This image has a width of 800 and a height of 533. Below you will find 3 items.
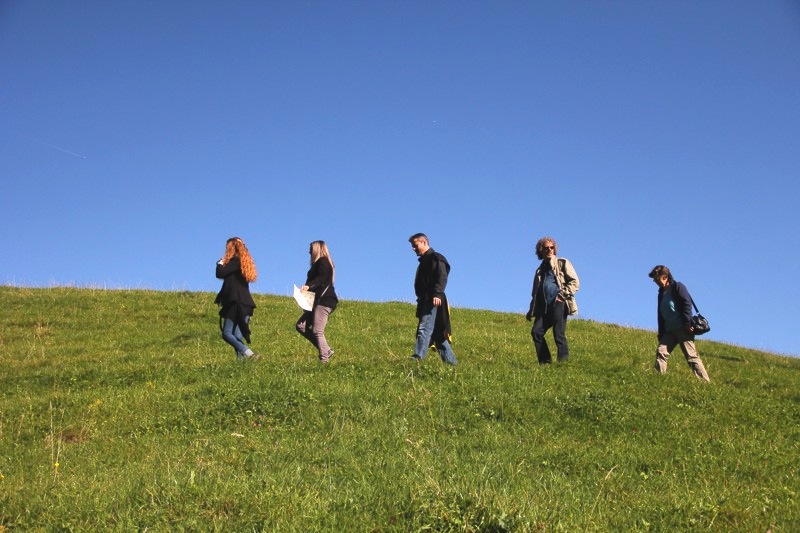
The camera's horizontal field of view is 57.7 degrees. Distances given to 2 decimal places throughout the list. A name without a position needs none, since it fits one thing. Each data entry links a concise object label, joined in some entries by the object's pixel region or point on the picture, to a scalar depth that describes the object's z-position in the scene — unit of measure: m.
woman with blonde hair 12.75
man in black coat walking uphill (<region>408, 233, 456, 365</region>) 12.43
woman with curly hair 13.33
